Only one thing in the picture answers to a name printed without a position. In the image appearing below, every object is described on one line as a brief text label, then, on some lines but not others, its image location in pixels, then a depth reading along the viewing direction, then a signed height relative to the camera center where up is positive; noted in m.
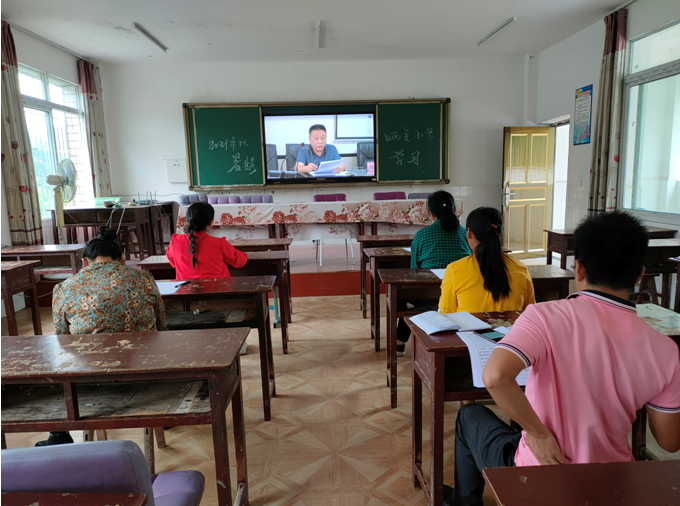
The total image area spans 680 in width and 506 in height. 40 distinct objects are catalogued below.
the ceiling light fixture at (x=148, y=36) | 5.01 +1.86
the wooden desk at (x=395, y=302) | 2.30 -0.68
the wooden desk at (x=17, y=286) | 2.95 -0.66
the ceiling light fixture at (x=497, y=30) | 5.12 +1.87
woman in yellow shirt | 1.75 -0.39
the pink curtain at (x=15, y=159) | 4.43 +0.34
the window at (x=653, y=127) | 4.16 +0.48
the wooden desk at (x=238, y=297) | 2.21 -0.60
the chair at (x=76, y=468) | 0.80 -0.51
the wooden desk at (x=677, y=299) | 3.16 -0.91
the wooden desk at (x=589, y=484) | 0.72 -0.53
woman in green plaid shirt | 2.62 -0.35
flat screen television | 6.89 +0.56
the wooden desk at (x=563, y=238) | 3.93 -0.60
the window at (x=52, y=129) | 5.21 +0.81
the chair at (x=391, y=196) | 6.67 -0.21
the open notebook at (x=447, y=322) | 1.42 -0.48
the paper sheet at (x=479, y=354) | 1.25 -0.51
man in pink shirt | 0.88 -0.38
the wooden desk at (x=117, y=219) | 5.03 -0.35
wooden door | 6.53 -0.13
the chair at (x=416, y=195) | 6.56 -0.22
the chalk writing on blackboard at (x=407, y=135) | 6.91 +0.72
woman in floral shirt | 1.65 -0.42
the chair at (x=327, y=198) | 6.36 -0.21
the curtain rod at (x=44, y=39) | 4.87 +1.87
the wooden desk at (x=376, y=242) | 3.90 -0.55
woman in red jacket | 2.71 -0.41
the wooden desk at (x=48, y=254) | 3.67 -0.53
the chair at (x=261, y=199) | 6.51 -0.20
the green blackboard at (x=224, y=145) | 6.81 +0.65
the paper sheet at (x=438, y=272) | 2.37 -0.51
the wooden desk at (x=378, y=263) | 3.09 -0.61
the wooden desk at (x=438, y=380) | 1.36 -0.70
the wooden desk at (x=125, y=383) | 1.26 -0.60
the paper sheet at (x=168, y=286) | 2.23 -0.53
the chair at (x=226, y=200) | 6.42 -0.20
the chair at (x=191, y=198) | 6.62 -0.17
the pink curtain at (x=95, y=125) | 6.31 +0.96
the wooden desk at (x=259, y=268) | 3.08 -0.59
